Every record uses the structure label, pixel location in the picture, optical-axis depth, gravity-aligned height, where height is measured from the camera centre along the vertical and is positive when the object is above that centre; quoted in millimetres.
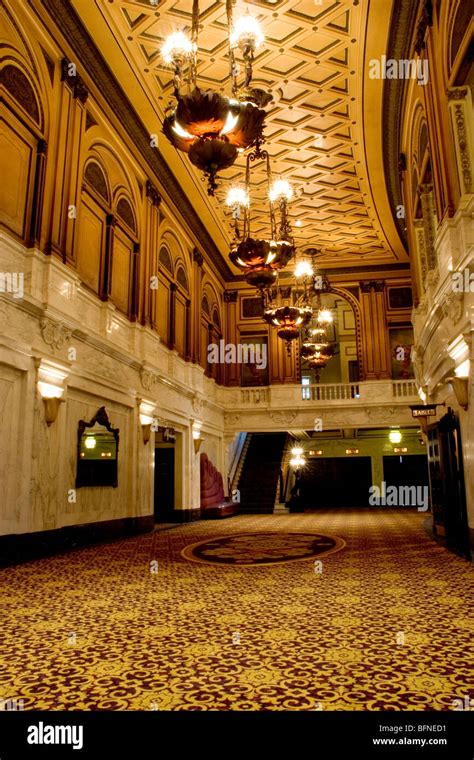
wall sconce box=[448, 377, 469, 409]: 5844 +852
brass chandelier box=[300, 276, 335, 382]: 12570 +2783
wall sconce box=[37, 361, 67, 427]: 6539 +1017
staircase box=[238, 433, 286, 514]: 15469 -81
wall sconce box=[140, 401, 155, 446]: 9656 +947
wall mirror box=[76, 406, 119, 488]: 7590 +287
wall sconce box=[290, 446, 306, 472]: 17262 +355
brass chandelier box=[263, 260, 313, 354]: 9078 +2586
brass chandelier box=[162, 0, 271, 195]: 4137 +2762
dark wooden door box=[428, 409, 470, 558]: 6328 -202
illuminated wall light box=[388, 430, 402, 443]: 17906 +1096
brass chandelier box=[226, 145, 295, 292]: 6312 +2580
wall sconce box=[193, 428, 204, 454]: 12758 +723
